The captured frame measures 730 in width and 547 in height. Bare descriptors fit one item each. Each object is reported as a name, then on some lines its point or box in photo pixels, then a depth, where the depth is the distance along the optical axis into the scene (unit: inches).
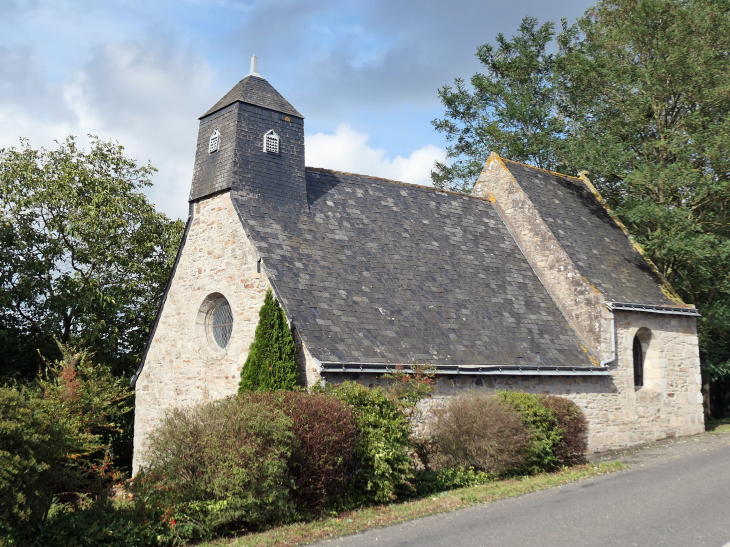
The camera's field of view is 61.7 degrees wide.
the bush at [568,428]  490.3
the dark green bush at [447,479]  415.5
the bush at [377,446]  370.9
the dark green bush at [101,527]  267.0
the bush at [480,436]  434.0
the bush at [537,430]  461.1
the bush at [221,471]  303.4
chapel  500.7
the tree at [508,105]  1141.7
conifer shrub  443.2
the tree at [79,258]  752.3
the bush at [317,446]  339.0
